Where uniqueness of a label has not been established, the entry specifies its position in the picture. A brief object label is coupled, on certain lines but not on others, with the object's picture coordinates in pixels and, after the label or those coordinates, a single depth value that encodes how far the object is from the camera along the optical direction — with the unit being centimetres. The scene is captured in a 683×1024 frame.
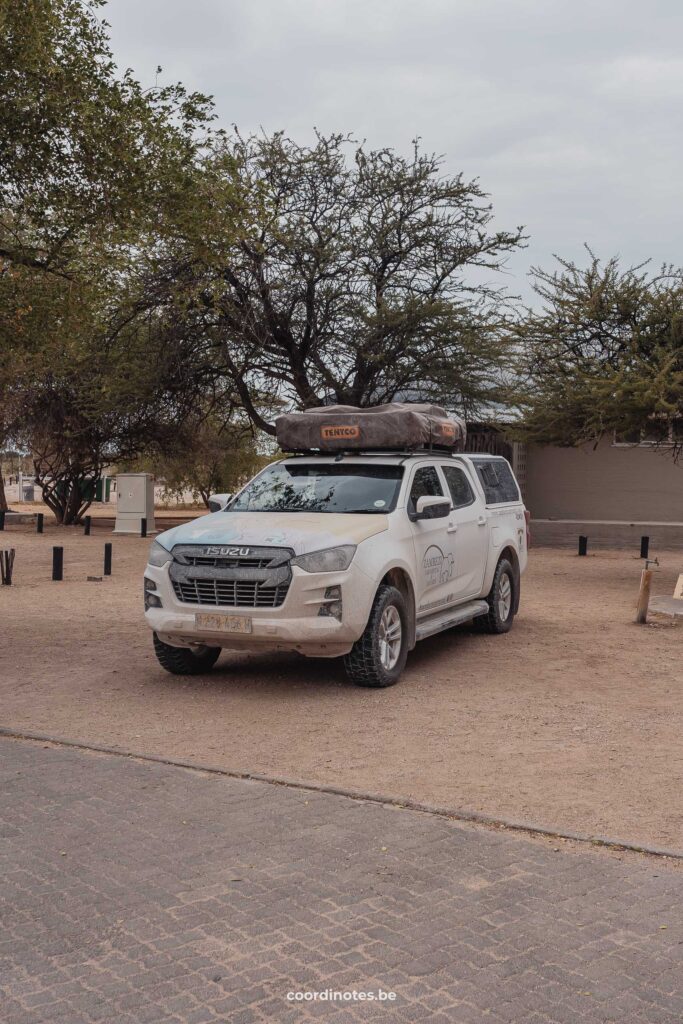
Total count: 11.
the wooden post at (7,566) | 1773
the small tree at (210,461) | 3567
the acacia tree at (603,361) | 1798
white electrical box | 3191
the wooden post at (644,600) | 1359
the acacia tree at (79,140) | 1193
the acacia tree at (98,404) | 2678
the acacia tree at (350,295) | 2547
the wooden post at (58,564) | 1848
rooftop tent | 1074
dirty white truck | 881
